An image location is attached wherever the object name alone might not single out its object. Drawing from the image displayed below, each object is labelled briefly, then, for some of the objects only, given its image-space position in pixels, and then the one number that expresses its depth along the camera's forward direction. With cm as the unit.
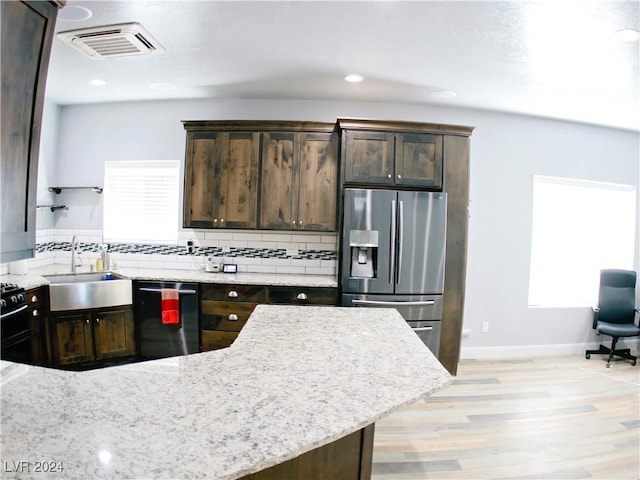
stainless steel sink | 305
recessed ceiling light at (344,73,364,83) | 301
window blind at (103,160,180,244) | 389
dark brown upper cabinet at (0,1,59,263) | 111
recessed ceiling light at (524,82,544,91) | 300
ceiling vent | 227
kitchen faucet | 355
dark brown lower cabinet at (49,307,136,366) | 306
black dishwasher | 328
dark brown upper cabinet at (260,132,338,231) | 346
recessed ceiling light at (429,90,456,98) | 333
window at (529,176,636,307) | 421
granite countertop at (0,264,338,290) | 314
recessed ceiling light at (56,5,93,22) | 204
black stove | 245
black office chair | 411
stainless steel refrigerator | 318
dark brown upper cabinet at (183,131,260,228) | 347
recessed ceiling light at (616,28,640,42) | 212
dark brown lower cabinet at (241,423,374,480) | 121
